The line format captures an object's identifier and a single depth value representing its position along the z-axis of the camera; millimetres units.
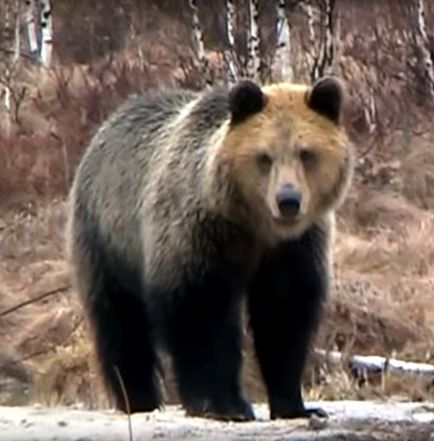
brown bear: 7504
